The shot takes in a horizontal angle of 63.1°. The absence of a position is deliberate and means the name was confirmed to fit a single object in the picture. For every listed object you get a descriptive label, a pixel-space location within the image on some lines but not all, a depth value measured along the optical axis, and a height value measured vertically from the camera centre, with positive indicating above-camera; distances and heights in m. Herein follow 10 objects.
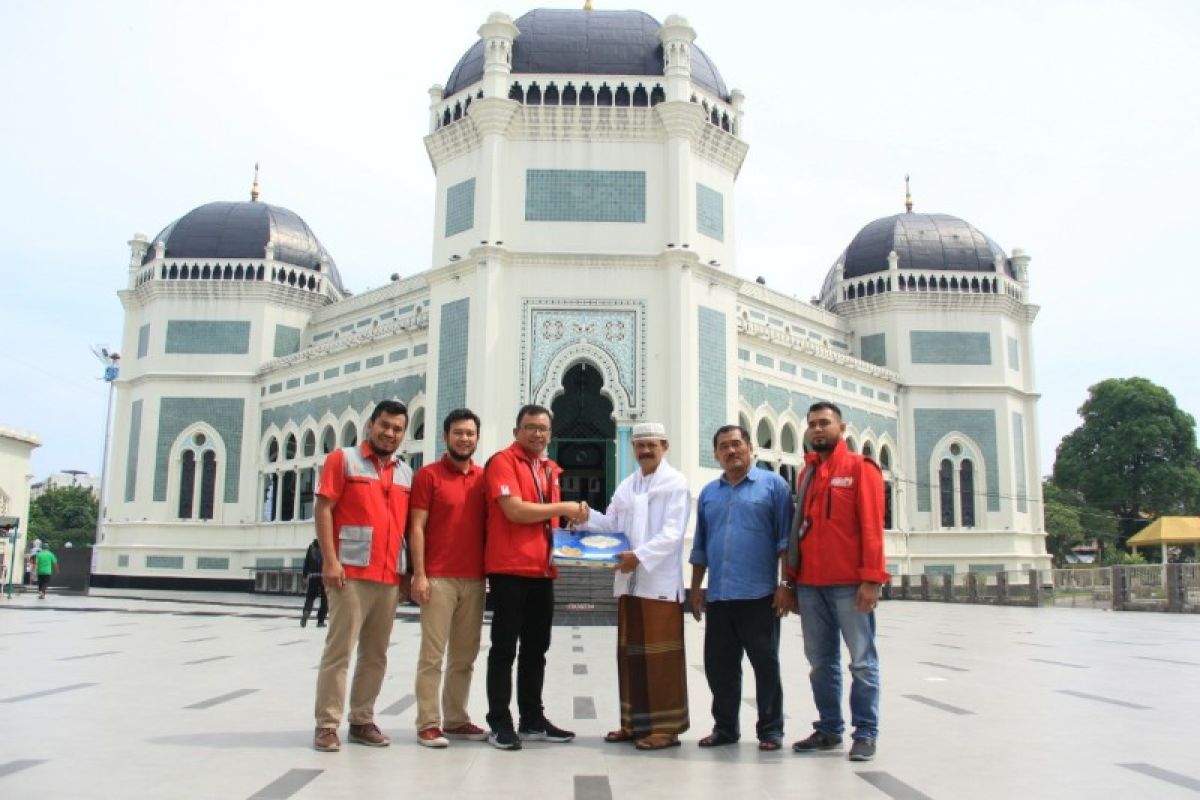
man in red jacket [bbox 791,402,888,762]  5.34 -0.12
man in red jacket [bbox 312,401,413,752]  5.38 -0.08
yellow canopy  37.62 +0.96
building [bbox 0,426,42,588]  44.66 +2.99
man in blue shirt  5.59 -0.18
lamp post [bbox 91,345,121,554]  35.66 +4.90
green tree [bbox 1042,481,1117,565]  45.34 +1.62
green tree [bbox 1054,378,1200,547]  50.22 +5.16
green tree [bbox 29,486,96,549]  66.94 +1.71
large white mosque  23.48 +6.32
